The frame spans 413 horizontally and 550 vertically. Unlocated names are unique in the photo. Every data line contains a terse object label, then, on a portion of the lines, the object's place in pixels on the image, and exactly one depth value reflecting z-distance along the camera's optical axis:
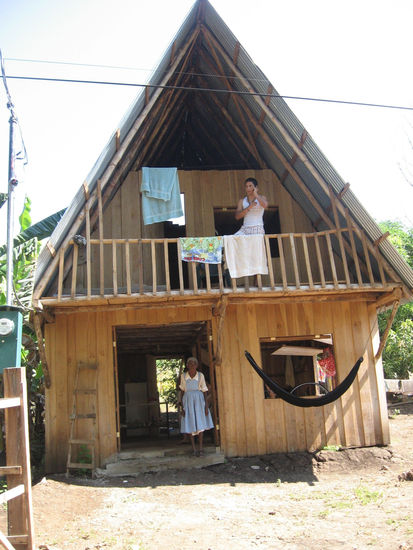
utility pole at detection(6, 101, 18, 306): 7.38
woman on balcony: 10.00
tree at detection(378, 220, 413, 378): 18.53
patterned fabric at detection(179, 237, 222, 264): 9.21
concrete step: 9.15
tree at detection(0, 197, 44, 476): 11.29
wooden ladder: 9.02
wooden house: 9.35
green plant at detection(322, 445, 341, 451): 9.75
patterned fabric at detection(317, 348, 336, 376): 12.23
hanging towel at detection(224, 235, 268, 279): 9.31
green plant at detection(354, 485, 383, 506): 7.07
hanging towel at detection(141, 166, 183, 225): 10.40
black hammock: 8.76
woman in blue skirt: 9.56
